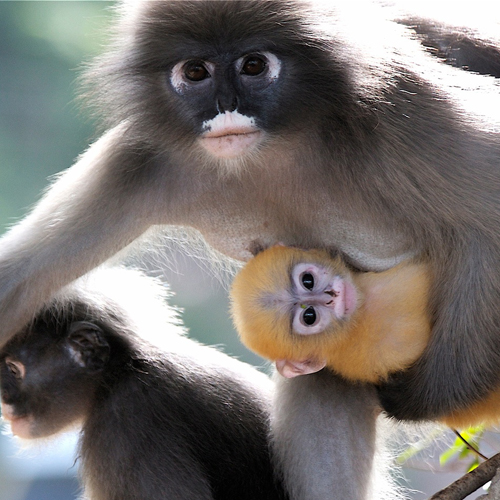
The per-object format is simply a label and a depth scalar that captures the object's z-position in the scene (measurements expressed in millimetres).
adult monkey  4078
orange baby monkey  4516
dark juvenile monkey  4805
